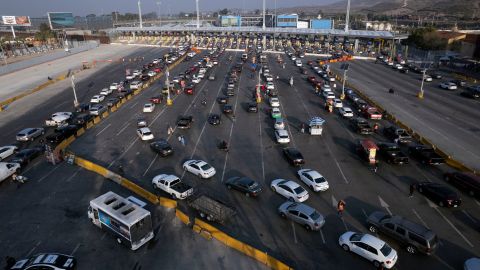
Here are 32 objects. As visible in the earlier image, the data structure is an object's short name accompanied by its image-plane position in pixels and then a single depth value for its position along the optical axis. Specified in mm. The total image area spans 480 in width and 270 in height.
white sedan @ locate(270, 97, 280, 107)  46781
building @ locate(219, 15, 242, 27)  177000
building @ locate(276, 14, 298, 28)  154912
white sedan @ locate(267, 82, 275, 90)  55738
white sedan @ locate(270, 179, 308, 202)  23919
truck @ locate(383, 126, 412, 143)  34312
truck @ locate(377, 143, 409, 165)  29516
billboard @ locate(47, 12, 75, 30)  128375
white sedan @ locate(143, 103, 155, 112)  45875
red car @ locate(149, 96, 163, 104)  49781
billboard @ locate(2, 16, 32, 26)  125150
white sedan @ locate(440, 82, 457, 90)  57588
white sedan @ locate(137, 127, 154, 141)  35781
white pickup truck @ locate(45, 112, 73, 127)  41156
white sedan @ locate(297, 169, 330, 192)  25375
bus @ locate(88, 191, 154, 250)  19009
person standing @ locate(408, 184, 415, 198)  24516
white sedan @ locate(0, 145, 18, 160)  32075
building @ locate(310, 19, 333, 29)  155338
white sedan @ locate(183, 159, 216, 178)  27547
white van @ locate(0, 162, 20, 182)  27641
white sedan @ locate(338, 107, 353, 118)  42372
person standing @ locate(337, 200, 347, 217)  22322
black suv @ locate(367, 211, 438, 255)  18406
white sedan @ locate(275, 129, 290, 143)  34438
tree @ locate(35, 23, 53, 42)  133500
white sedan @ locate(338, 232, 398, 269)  17547
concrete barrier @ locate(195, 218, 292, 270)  17688
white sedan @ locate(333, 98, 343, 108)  46416
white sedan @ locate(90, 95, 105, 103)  50875
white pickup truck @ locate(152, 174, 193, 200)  24592
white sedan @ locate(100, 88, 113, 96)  54862
